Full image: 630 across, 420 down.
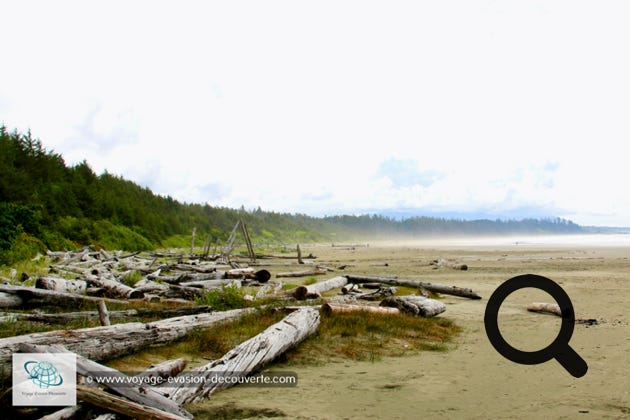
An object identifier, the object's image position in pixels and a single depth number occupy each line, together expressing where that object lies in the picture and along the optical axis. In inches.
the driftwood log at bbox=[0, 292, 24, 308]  383.9
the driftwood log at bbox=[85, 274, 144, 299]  498.9
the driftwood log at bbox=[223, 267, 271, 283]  732.0
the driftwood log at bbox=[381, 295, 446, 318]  423.5
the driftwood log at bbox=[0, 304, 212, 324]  328.2
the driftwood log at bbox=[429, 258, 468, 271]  1005.1
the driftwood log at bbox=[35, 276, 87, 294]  453.4
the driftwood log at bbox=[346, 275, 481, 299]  570.6
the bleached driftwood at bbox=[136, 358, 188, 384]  194.4
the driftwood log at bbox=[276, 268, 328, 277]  878.6
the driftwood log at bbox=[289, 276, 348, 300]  518.0
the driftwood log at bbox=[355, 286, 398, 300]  532.4
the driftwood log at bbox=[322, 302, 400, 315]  380.2
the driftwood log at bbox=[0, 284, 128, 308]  396.2
